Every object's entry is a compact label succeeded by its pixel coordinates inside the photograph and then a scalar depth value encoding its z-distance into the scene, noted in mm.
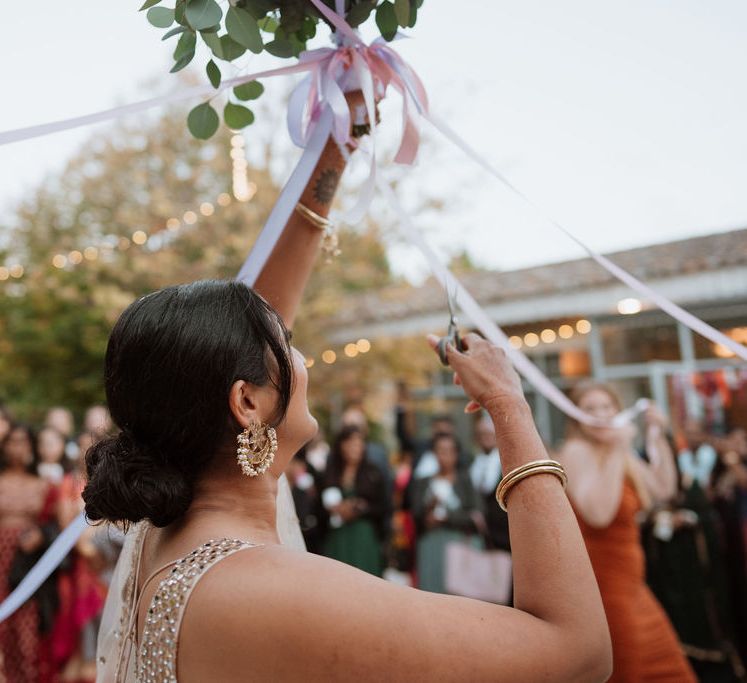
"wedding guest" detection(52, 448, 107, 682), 5020
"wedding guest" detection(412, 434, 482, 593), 6152
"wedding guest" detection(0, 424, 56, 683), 4852
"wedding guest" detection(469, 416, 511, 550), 5664
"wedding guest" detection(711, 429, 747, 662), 5801
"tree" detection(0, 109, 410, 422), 10672
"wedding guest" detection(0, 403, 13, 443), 5109
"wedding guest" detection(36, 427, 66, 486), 5340
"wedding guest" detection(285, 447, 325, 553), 6137
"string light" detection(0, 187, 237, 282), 10766
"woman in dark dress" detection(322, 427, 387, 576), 6051
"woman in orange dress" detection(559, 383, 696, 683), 3402
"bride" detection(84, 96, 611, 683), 975
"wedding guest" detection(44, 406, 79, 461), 5645
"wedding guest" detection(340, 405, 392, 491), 6359
